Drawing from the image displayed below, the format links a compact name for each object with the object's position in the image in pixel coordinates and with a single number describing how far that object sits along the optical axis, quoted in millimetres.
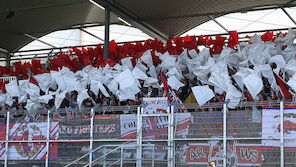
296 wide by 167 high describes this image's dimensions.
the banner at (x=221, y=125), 16547
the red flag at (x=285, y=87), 18047
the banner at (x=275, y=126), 15969
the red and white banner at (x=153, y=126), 17719
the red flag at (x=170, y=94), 19809
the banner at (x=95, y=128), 19187
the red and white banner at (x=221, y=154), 16062
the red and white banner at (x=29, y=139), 20400
